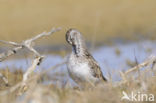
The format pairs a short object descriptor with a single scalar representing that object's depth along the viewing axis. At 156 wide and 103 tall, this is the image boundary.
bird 12.15
